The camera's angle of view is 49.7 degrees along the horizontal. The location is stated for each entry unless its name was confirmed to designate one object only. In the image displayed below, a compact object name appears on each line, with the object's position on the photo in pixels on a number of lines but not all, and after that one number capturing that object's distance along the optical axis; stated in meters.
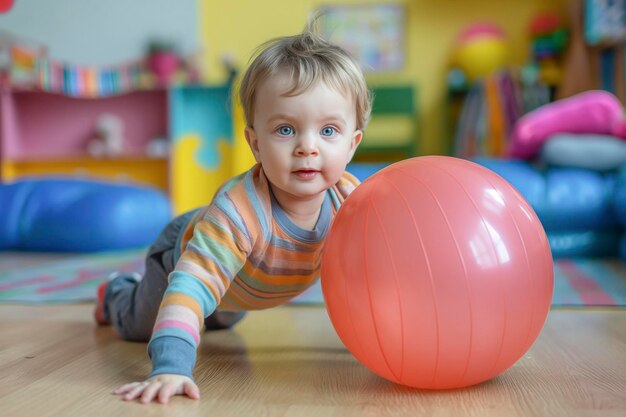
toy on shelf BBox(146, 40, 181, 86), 4.90
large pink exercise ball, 0.95
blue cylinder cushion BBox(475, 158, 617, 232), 2.70
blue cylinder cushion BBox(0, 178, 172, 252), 3.40
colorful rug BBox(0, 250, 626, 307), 1.98
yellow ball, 4.79
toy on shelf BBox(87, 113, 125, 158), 5.01
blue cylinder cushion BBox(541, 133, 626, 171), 2.79
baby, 1.06
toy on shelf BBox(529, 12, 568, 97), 4.71
